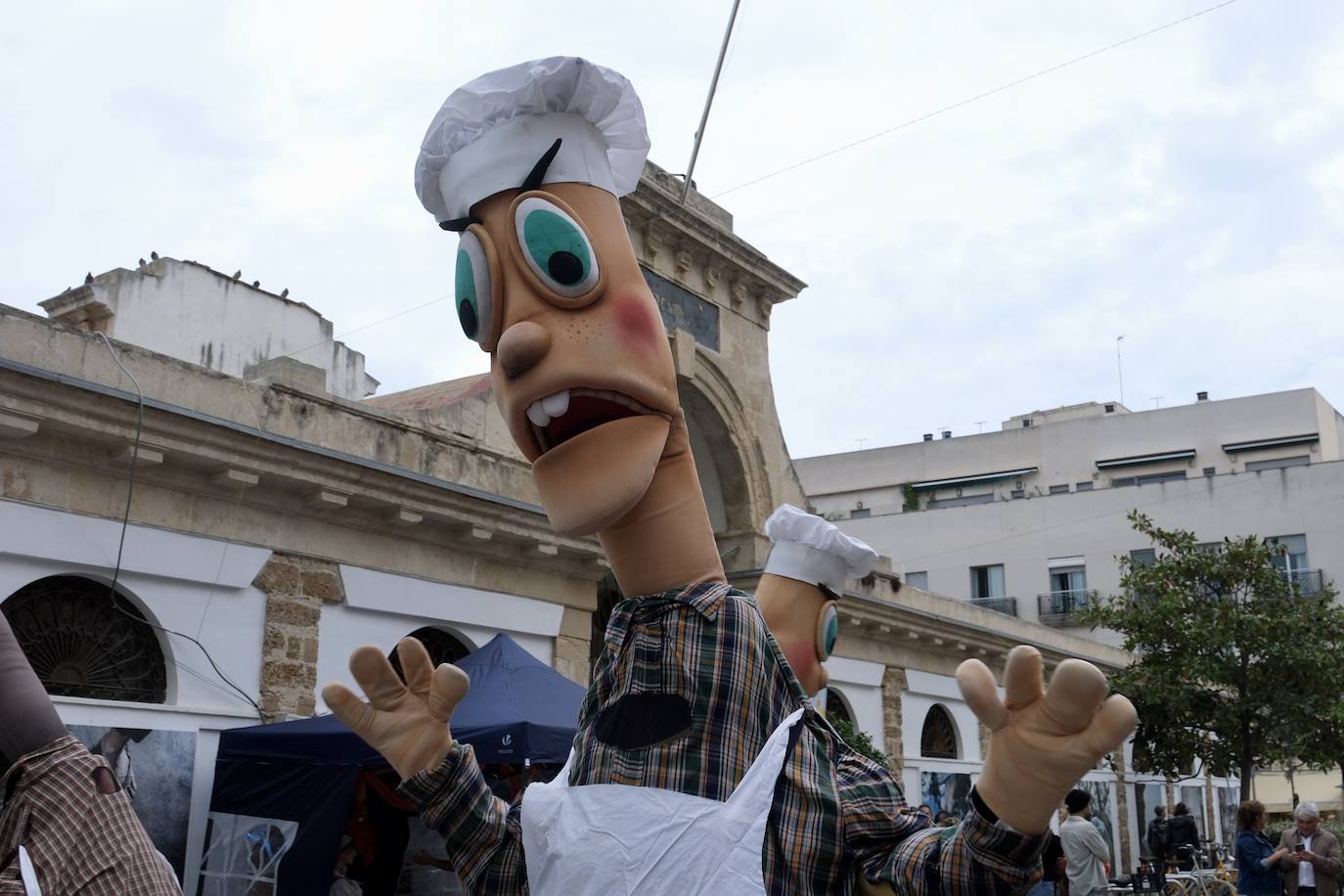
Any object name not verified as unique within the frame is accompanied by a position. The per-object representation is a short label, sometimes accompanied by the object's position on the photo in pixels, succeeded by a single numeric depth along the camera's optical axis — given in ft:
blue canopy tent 24.25
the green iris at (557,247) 10.81
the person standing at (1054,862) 36.32
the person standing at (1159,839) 56.34
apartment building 103.09
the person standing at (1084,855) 32.68
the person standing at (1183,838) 54.03
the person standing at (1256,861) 29.63
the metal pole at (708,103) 36.93
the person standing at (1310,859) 29.37
